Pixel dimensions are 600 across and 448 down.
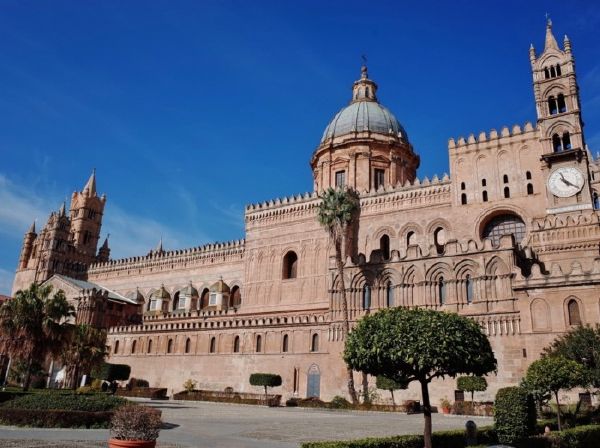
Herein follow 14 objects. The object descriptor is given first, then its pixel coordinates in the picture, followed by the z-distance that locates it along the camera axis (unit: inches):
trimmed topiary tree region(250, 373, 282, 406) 1448.1
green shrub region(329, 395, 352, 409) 1205.5
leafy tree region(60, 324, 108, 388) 1428.4
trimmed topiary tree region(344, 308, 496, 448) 554.6
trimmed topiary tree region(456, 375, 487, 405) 1152.2
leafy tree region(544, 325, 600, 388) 796.6
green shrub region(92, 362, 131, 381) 1611.3
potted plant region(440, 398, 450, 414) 1152.6
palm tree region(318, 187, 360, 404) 1486.2
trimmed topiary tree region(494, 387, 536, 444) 597.6
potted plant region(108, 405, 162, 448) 414.9
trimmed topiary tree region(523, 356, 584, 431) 719.1
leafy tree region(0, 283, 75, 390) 1137.4
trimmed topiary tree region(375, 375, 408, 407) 1227.2
